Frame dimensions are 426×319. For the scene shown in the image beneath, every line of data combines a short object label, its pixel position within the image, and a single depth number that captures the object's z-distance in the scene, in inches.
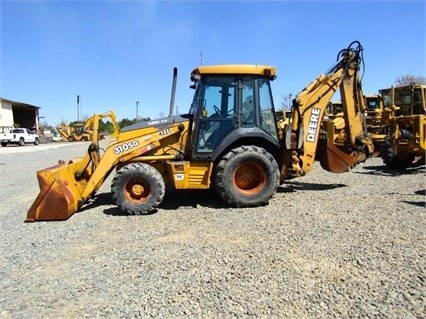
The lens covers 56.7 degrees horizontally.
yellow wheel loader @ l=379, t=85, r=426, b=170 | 414.9
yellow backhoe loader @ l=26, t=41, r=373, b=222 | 276.5
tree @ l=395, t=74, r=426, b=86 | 1525.6
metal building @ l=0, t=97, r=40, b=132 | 1760.6
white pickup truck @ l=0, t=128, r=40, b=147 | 1514.5
